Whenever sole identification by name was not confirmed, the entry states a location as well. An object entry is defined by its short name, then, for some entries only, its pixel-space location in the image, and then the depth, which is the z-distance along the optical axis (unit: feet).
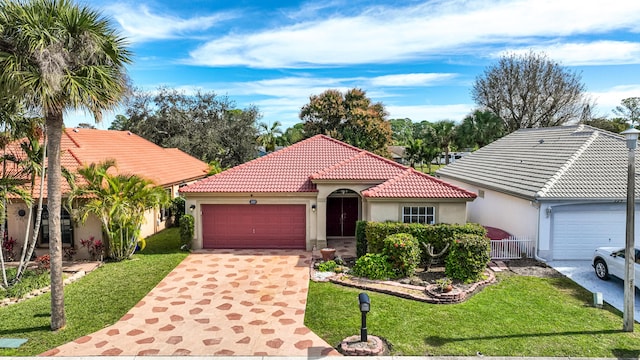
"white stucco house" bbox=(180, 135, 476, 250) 59.67
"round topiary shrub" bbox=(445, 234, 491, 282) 43.98
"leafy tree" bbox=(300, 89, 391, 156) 125.49
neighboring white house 53.01
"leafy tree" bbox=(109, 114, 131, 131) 144.46
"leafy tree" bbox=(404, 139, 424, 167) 152.05
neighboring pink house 55.52
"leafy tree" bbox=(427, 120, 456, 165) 149.38
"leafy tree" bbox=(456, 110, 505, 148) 142.10
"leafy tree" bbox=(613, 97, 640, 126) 231.71
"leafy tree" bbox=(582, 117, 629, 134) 165.17
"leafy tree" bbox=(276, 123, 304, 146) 187.21
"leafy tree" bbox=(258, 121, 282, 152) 170.09
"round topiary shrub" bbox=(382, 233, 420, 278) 45.37
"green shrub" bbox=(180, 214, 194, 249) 59.41
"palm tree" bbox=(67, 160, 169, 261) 52.13
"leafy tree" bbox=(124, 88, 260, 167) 131.85
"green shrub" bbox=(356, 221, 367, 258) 52.70
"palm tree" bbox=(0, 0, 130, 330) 29.53
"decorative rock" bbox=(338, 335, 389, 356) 29.60
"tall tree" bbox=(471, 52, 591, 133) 149.48
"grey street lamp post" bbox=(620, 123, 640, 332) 31.78
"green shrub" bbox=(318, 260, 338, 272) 49.78
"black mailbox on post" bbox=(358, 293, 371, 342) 30.17
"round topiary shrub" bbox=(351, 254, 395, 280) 45.55
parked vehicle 42.81
